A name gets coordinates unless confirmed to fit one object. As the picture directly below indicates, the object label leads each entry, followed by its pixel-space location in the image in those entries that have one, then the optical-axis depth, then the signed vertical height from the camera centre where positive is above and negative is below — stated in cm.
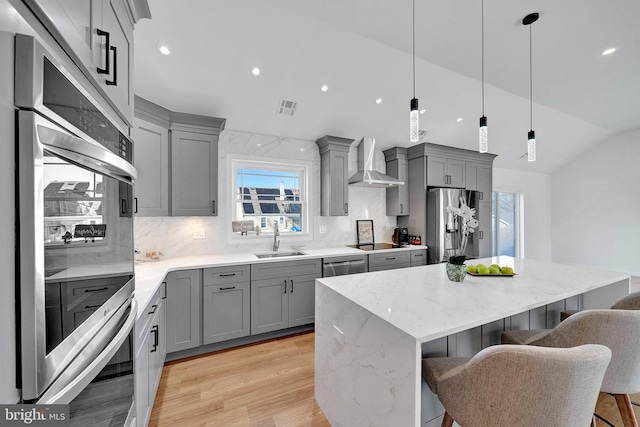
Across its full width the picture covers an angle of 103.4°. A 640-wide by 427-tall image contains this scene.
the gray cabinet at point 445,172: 416 +71
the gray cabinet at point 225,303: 264 -96
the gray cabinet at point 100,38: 67 +60
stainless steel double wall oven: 51 -7
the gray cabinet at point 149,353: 141 -94
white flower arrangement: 190 -5
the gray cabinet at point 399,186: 430 +49
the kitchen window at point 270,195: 348 +27
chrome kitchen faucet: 350 -29
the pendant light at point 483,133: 209 +67
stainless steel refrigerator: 398 -17
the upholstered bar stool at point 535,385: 89 -64
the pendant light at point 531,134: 237 +74
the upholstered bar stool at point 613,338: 122 -63
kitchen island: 114 -61
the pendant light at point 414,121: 181 +67
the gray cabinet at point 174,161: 248 +57
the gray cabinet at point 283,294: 288 -95
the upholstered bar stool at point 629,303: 155 -56
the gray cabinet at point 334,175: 374 +58
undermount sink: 329 -53
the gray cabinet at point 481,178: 466 +66
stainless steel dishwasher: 328 -69
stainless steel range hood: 382 +72
